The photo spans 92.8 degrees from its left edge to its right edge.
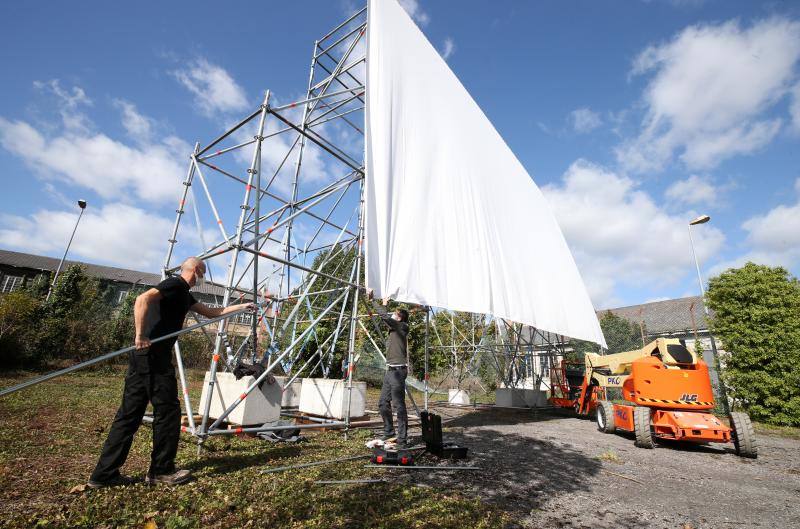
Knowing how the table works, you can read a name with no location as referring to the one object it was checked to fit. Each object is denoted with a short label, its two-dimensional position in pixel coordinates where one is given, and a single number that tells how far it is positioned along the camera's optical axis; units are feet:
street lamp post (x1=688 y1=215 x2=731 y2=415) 37.35
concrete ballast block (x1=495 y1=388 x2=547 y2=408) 43.11
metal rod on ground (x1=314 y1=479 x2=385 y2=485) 11.78
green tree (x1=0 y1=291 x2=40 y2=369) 40.22
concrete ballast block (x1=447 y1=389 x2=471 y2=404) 47.19
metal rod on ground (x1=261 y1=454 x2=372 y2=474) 12.70
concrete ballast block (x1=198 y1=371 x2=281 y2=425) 17.31
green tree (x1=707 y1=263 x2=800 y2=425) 35.42
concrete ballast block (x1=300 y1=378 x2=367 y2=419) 22.91
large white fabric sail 16.06
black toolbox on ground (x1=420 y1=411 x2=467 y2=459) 15.94
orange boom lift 21.47
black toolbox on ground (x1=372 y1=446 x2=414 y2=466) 14.20
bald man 10.53
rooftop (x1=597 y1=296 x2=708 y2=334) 102.12
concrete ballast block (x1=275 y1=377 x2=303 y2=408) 27.67
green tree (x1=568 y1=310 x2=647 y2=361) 71.84
